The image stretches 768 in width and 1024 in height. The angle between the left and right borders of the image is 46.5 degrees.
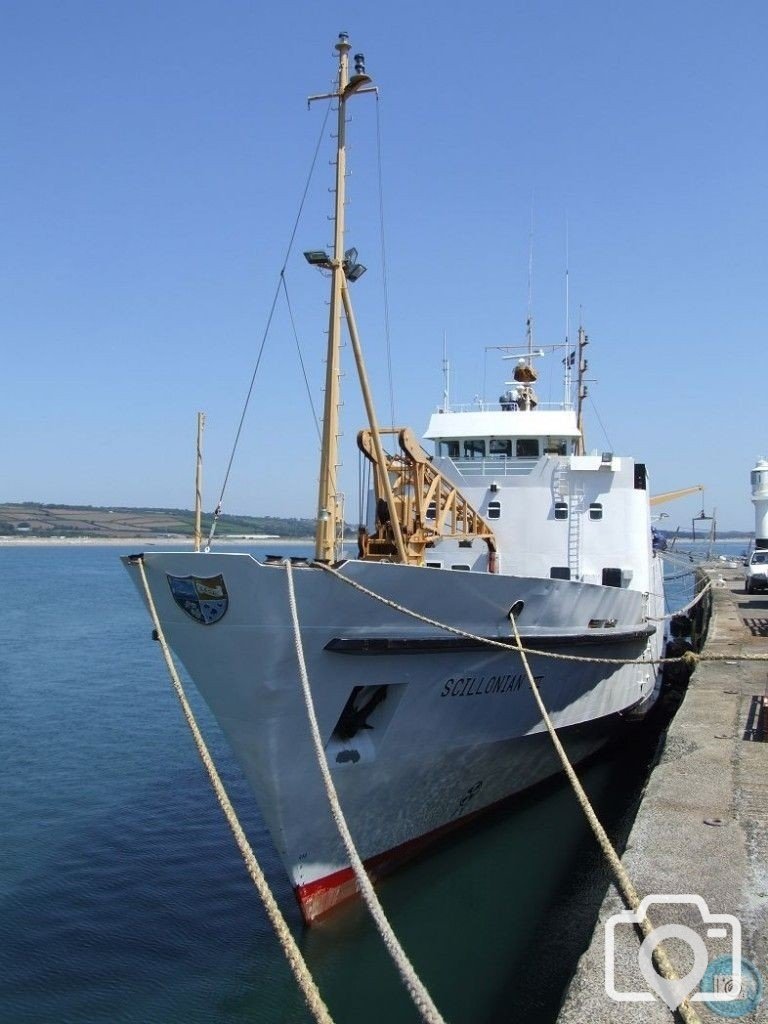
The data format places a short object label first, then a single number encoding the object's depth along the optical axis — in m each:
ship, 9.13
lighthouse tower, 35.41
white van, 31.12
